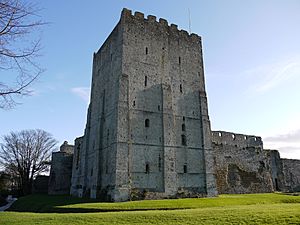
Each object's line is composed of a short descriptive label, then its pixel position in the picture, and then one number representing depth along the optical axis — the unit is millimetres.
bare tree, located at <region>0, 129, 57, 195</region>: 41969
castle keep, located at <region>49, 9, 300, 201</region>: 21766
